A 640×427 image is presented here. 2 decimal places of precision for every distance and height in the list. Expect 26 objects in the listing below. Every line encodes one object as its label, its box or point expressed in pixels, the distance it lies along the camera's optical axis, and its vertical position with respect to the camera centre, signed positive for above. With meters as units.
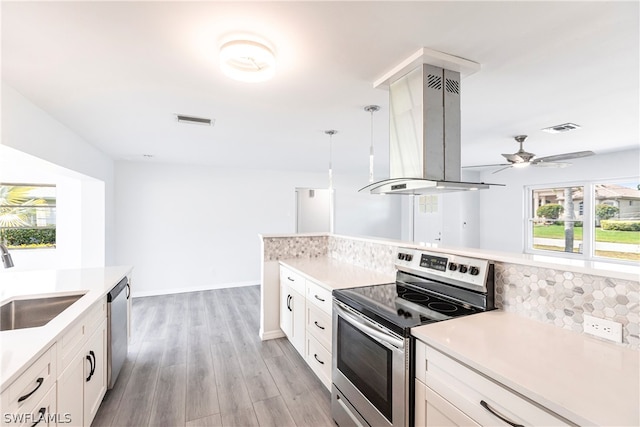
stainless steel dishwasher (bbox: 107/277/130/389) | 2.21 -0.94
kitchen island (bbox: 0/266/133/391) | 1.14 -0.55
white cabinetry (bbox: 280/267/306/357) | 2.68 -0.93
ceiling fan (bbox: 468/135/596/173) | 3.54 +0.67
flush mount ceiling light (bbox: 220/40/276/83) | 1.52 +0.85
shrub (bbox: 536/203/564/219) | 5.38 +0.06
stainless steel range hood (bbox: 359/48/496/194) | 1.76 +0.58
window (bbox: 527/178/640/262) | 4.54 -0.10
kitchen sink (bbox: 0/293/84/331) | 1.87 -0.65
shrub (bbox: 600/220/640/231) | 4.47 -0.18
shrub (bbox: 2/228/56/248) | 4.66 -0.37
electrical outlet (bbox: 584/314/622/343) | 1.20 -0.49
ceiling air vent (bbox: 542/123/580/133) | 3.12 +0.96
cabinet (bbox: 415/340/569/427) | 0.95 -0.69
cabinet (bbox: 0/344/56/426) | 1.05 -0.73
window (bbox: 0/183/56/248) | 4.63 -0.04
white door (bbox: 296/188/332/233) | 6.39 +0.08
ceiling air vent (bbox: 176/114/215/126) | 2.79 +0.92
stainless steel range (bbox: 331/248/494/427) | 1.42 -0.60
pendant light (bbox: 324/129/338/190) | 3.28 +0.93
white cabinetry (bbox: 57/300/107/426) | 1.50 -0.91
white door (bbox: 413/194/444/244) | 6.53 -0.10
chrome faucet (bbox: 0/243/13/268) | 2.19 -0.35
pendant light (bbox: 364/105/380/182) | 2.46 +0.93
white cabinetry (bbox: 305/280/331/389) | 2.18 -0.94
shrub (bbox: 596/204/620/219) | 4.69 +0.05
